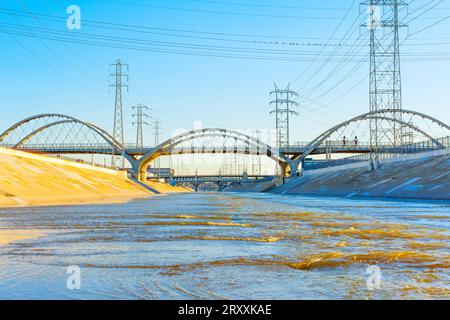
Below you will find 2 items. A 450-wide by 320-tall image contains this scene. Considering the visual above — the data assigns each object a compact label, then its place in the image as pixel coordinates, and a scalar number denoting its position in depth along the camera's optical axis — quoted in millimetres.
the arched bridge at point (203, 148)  152625
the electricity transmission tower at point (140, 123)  174875
